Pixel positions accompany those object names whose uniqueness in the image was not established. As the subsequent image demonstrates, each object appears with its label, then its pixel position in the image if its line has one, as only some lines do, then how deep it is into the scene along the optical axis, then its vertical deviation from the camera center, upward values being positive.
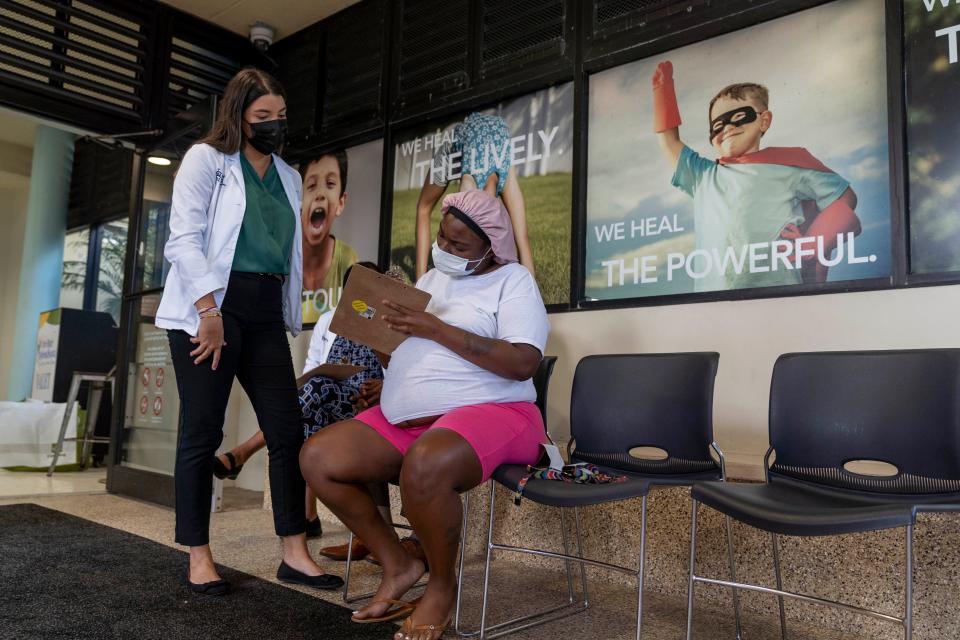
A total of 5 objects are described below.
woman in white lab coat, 2.28 +0.21
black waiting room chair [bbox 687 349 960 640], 1.61 -0.14
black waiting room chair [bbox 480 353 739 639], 2.09 -0.12
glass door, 4.25 +0.05
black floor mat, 1.93 -0.69
